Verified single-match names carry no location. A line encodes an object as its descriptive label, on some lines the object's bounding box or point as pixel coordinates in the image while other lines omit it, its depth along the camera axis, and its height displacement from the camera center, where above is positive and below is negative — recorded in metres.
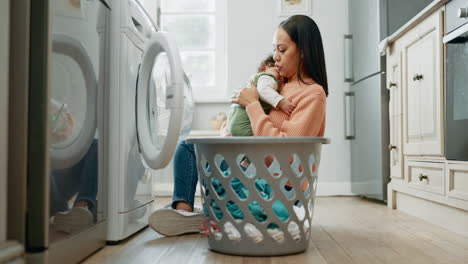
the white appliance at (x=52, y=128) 0.85 +0.03
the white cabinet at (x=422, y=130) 1.70 +0.05
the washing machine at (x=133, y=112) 1.36 +0.09
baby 1.42 +0.12
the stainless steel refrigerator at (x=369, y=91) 2.45 +0.31
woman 1.36 +0.10
